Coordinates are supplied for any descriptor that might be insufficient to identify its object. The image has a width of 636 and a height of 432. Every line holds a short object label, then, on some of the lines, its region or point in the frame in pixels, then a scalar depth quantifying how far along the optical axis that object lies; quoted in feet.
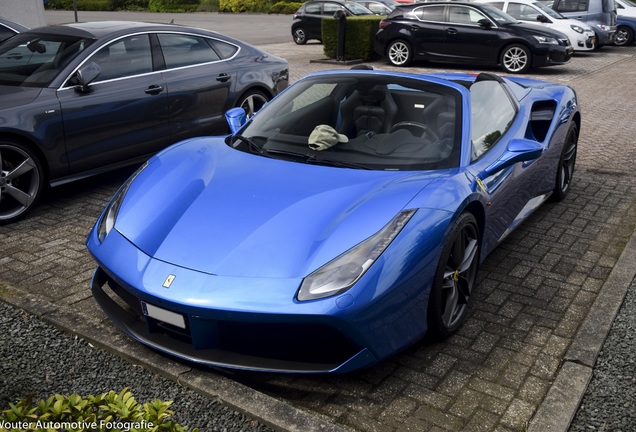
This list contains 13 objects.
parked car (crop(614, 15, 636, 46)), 73.87
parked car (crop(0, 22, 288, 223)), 19.10
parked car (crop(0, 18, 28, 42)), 29.66
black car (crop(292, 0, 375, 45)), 70.79
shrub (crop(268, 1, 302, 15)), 137.59
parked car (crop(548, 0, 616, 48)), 66.80
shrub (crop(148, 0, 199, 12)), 150.82
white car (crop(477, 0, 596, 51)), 59.16
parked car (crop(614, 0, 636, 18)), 75.10
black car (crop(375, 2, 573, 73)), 50.57
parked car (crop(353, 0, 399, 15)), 75.23
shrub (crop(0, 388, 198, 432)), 6.69
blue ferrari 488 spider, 10.65
